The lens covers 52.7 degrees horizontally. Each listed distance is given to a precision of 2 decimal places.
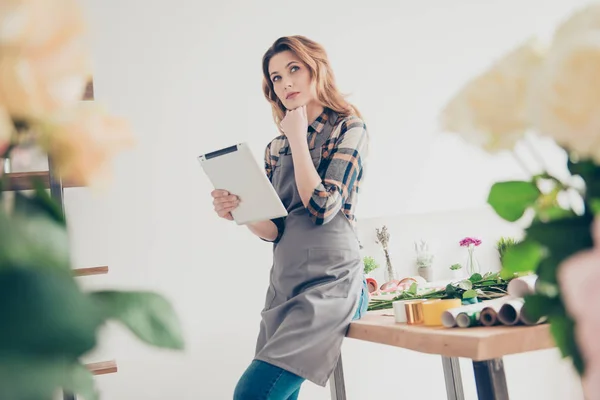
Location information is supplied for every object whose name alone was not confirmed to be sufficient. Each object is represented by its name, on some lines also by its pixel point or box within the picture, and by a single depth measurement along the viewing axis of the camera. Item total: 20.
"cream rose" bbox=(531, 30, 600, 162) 0.28
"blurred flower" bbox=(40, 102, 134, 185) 0.26
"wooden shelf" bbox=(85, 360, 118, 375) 1.78
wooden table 0.94
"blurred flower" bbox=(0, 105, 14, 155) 0.24
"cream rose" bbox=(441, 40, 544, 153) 0.34
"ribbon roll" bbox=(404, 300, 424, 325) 1.26
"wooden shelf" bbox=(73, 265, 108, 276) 1.72
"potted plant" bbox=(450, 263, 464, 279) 3.00
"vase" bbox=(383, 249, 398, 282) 2.91
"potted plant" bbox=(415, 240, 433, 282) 2.97
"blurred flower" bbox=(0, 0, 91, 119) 0.24
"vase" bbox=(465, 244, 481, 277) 2.92
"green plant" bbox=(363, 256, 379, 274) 2.86
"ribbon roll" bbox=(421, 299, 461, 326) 1.19
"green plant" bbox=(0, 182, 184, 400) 0.23
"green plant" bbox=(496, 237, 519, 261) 3.04
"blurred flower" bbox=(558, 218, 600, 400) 0.24
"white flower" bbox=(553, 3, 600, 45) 0.30
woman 1.43
